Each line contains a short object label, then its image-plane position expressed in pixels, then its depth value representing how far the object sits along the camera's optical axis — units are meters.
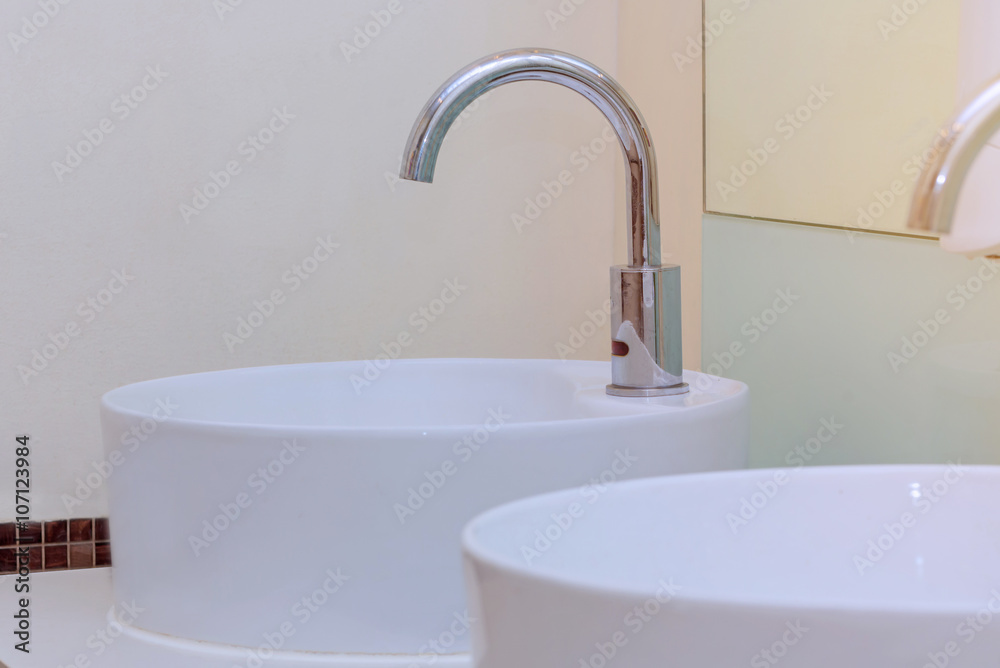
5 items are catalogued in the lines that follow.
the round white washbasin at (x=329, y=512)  1.81
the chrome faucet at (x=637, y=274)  1.96
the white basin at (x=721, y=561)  1.26
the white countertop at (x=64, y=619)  1.88
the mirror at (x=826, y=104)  1.95
